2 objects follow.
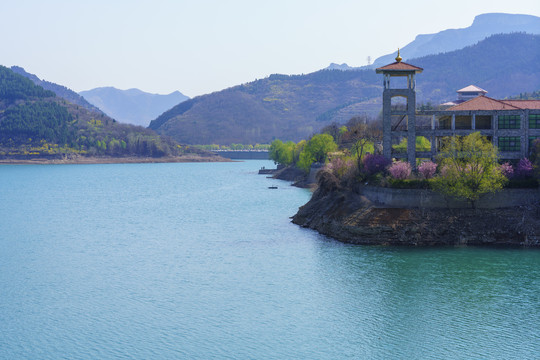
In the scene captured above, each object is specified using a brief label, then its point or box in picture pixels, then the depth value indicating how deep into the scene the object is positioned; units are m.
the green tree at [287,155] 192.38
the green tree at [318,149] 139.69
